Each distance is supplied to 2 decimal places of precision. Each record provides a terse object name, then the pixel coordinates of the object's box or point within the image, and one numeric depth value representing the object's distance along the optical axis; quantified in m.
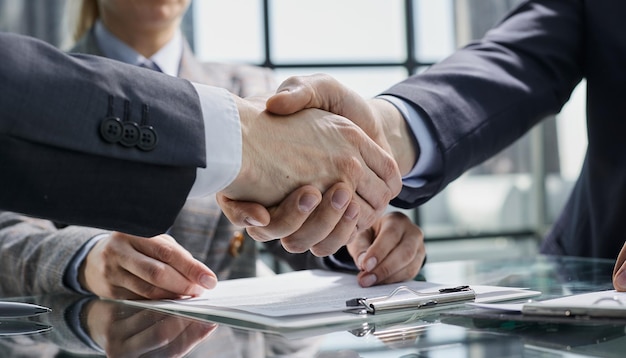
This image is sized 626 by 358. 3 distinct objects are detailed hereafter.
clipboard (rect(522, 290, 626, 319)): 0.56
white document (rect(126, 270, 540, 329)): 0.63
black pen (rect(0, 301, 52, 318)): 0.74
